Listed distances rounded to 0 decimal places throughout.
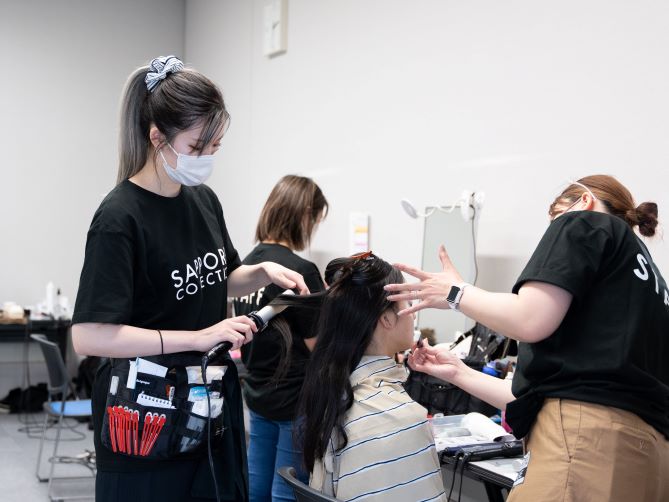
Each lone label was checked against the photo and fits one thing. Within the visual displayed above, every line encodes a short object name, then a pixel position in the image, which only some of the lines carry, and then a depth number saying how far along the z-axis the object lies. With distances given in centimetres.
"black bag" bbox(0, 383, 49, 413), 558
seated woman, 170
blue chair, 402
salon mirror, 305
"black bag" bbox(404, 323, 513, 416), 258
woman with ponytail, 152
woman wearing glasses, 142
